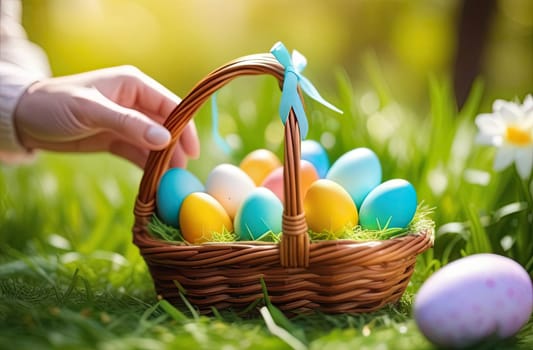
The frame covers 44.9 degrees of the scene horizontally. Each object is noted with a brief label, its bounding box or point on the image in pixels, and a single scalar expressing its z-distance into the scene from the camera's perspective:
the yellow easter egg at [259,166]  1.46
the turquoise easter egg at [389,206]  1.20
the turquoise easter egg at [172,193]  1.32
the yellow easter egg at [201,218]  1.24
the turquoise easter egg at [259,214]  1.20
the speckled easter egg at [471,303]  0.97
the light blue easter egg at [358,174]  1.30
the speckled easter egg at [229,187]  1.32
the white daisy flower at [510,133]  1.44
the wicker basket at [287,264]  1.10
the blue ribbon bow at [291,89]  1.14
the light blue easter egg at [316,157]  1.44
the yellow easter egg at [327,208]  1.18
